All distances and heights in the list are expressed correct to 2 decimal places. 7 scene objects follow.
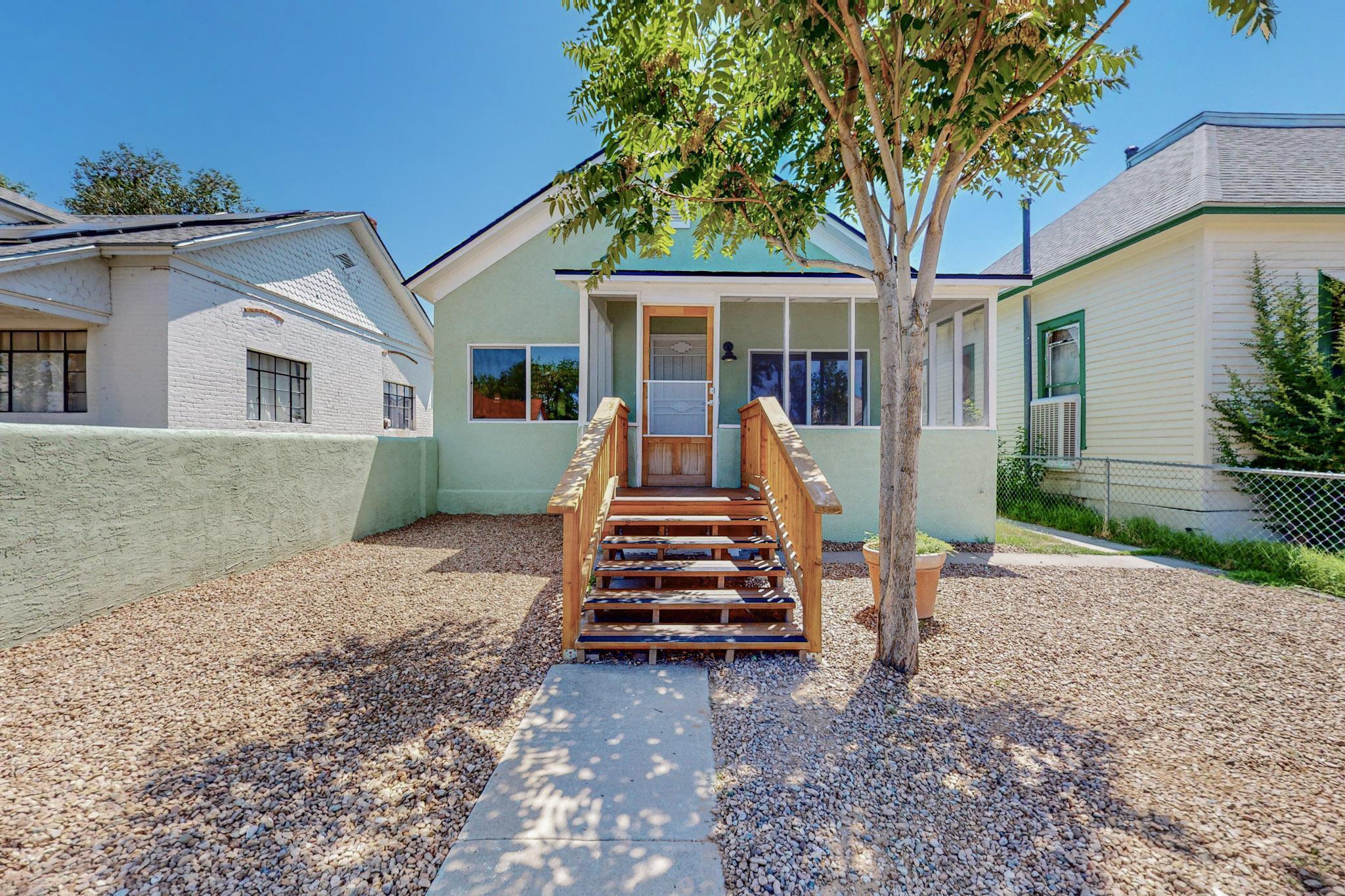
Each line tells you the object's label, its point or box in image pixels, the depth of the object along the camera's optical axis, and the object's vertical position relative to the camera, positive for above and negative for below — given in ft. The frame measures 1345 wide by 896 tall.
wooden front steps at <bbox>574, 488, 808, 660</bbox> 11.99 -3.79
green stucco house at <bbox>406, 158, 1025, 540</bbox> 23.04 +4.13
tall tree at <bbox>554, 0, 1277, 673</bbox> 9.91 +7.62
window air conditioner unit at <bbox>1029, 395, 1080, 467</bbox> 31.17 +0.99
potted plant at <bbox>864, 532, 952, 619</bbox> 14.06 -3.27
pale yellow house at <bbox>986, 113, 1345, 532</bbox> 23.89 +8.57
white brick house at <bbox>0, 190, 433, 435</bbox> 22.38 +5.85
